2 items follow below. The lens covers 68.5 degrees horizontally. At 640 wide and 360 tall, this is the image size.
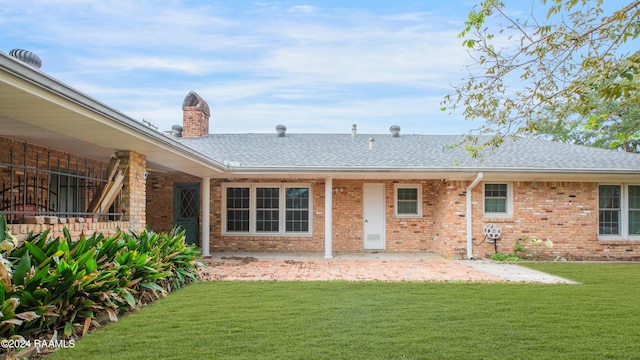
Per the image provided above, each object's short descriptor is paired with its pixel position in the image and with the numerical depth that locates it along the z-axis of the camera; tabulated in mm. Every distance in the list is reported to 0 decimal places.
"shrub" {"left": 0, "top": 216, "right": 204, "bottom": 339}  4410
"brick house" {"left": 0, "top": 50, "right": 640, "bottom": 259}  10008
